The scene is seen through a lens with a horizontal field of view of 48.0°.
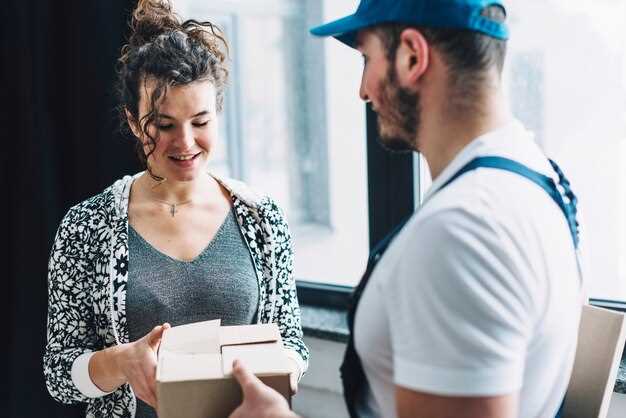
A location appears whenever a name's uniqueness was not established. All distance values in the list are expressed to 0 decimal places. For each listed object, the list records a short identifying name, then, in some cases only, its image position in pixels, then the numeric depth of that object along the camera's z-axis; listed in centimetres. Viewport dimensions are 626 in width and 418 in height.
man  73
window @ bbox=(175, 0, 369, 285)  261
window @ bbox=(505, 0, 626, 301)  177
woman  142
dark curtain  211
